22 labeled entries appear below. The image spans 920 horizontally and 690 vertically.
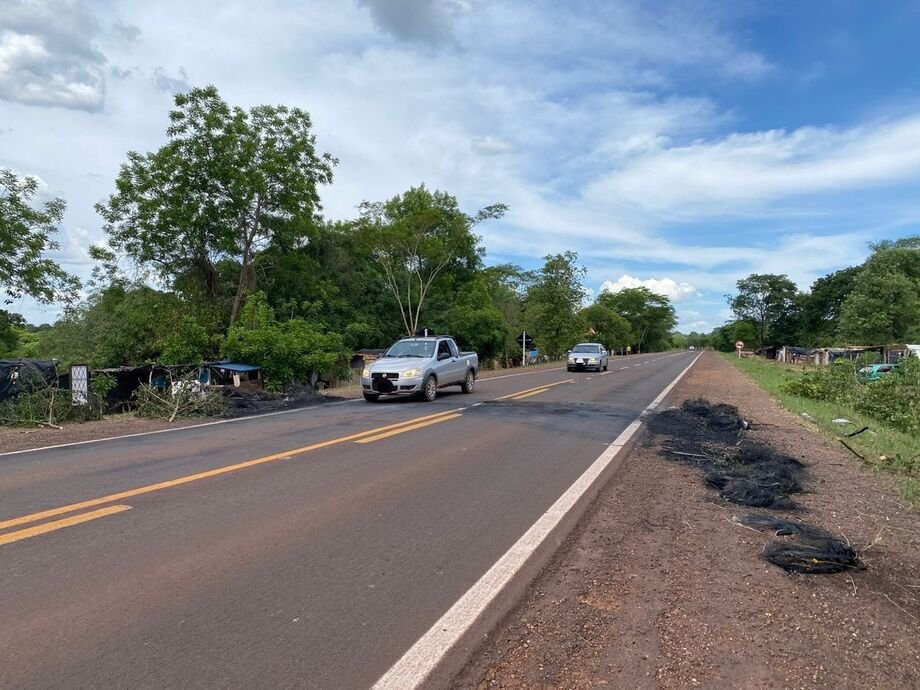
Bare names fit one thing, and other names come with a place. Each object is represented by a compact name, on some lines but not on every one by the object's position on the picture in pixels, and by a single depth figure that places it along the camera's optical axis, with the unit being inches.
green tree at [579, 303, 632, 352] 3937.0
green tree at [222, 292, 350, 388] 797.9
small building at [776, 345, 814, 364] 2514.8
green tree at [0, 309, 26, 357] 988.6
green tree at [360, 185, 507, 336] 1503.4
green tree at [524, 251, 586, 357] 2081.7
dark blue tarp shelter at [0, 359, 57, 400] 524.1
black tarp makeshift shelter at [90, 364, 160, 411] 634.8
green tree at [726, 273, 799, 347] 4156.0
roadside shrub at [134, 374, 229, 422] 550.6
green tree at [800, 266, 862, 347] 3346.5
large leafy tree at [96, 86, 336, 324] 1152.8
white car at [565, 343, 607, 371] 1341.0
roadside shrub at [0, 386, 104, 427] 492.7
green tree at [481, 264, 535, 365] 2204.7
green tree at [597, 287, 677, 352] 5305.1
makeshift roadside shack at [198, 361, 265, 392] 751.1
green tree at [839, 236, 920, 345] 2048.5
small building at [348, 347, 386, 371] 1603.1
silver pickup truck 644.7
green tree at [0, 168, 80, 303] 904.3
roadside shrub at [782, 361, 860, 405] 757.9
